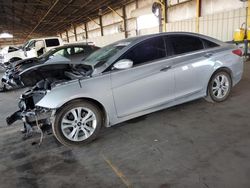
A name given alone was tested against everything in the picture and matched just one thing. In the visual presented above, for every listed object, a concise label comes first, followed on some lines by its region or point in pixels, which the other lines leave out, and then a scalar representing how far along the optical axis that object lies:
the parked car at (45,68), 3.90
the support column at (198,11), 10.50
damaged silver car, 2.87
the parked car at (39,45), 12.95
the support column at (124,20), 16.92
